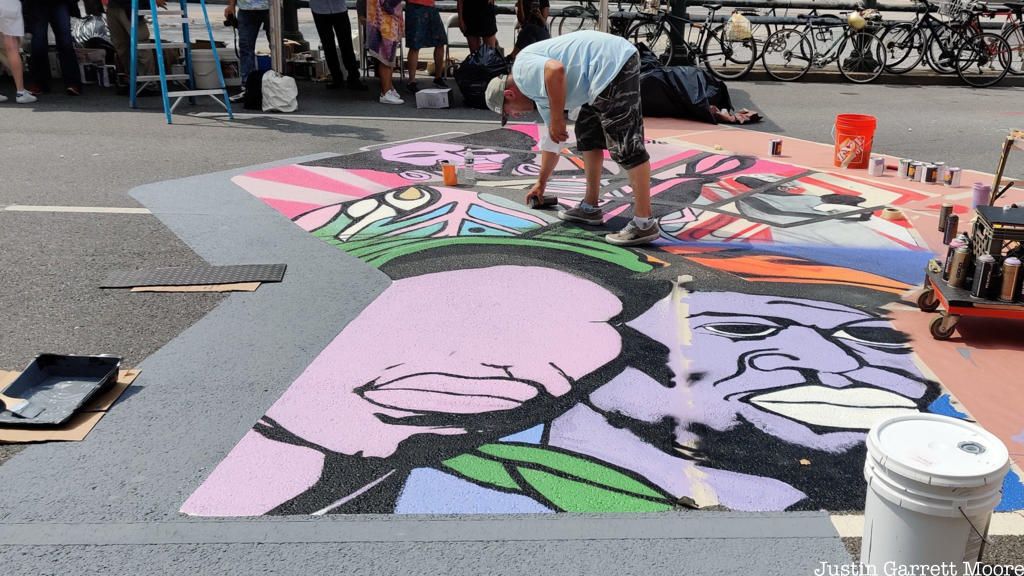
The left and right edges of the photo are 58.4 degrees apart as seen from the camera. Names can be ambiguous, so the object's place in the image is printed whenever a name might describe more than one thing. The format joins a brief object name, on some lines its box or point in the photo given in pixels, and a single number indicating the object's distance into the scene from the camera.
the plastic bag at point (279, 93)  10.95
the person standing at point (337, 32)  11.78
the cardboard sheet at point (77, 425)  3.60
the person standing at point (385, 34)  11.40
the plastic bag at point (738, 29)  13.51
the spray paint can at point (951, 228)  5.06
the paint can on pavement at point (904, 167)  8.09
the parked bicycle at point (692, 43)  13.62
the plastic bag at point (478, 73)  11.57
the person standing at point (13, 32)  10.55
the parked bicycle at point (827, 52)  14.22
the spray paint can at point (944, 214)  5.63
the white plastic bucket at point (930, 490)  2.44
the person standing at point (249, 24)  10.93
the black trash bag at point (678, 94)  10.60
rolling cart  4.38
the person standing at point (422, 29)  11.89
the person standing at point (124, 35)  11.44
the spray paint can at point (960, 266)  4.55
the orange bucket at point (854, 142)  8.26
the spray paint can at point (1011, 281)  4.33
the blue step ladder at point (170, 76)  9.95
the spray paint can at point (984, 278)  4.39
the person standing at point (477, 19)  12.29
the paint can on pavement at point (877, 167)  8.12
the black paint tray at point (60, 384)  3.71
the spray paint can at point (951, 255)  4.62
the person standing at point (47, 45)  11.09
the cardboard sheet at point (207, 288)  5.26
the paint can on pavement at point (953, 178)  7.85
